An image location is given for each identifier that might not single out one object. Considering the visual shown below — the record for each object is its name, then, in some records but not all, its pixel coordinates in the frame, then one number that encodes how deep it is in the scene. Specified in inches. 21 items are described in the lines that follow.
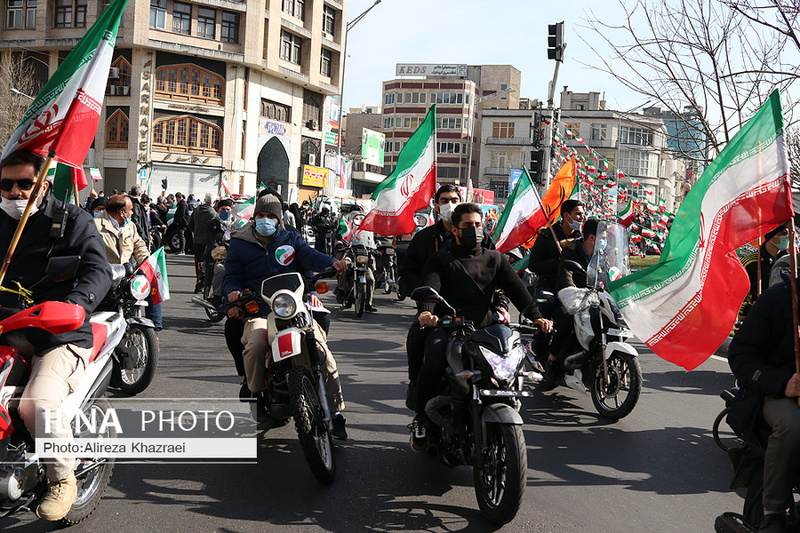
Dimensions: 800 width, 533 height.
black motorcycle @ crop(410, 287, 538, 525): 163.9
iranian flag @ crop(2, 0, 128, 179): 172.7
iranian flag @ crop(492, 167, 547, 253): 460.8
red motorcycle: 134.5
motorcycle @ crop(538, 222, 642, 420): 268.5
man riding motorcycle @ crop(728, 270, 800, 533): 135.3
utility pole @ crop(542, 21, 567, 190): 696.3
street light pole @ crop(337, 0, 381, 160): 1753.2
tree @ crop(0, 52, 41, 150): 1691.8
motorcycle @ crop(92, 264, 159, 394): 277.0
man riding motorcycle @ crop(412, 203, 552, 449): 208.2
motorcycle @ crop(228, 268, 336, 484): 183.9
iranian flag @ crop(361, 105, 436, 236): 460.4
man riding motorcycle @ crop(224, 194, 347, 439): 236.4
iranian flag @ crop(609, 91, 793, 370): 165.2
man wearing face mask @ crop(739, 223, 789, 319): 285.0
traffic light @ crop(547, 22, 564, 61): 705.0
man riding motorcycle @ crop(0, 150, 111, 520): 143.7
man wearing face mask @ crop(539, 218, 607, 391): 299.4
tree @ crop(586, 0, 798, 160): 441.7
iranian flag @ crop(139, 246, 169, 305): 294.4
